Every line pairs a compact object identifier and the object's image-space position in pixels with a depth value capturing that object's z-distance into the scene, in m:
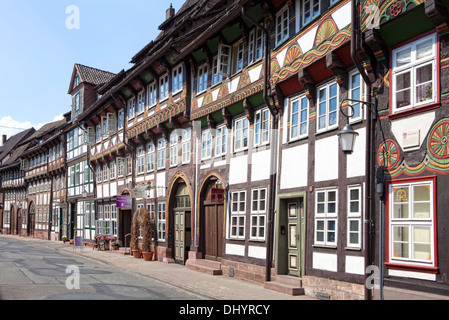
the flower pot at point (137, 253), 24.75
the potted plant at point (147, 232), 23.78
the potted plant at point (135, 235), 24.94
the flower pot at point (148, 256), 23.51
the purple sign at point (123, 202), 25.66
